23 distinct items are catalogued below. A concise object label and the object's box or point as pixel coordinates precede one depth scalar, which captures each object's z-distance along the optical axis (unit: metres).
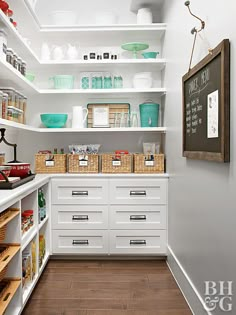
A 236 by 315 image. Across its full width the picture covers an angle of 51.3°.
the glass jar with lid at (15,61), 1.83
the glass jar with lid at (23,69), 2.00
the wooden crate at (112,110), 2.57
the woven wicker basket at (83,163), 2.39
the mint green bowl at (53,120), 2.49
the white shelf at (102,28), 2.41
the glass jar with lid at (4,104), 1.73
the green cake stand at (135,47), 2.44
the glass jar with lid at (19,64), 1.91
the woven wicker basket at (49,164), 2.41
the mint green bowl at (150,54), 2.49
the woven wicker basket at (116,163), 2.38
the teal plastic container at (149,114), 2.49
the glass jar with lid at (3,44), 1.58
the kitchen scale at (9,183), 1.56
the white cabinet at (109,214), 2.31
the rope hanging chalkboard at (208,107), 1.16
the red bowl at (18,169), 1.88
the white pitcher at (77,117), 2.48
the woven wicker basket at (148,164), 2.38
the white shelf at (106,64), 2.43
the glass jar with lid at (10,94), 1.87
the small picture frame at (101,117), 2.53
